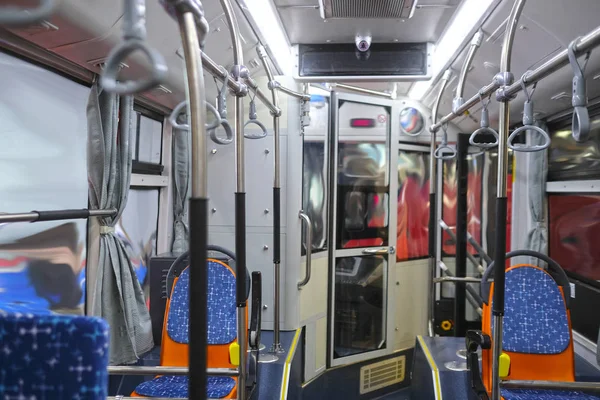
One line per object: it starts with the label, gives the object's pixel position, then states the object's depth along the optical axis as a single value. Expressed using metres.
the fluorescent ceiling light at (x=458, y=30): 2.69
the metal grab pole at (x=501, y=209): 2.08
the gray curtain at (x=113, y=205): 2.74
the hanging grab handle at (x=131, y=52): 0.85
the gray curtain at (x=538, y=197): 4.15
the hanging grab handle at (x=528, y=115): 1.96
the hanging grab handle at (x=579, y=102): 1.44
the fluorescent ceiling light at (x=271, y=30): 2.73
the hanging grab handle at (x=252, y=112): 2.62
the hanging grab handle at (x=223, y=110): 1.76
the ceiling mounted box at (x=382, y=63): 3.16
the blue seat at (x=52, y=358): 0.96
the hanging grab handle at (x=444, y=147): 3.40
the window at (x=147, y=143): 3.57
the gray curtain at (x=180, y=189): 4.06
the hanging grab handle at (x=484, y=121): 2.48
